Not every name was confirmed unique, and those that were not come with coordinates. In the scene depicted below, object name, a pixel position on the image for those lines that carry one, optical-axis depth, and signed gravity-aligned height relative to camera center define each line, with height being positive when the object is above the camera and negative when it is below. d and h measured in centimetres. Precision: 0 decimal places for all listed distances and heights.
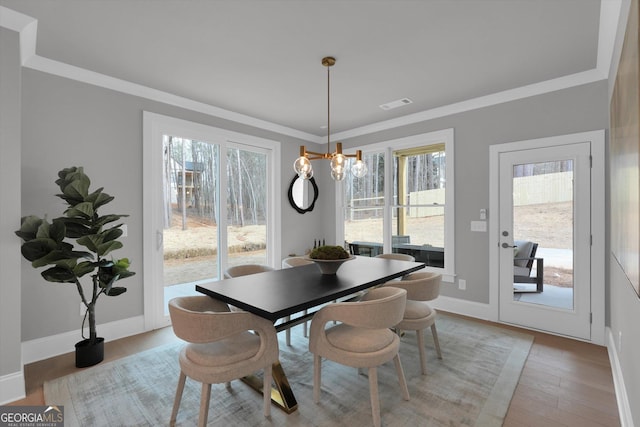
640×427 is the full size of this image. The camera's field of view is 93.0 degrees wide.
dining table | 180 -54
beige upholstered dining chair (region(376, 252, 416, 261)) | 357 -53
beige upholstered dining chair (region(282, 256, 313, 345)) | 330 -56
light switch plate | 372 -17
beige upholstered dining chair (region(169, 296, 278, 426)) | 164 -81
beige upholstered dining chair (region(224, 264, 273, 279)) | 281 -55
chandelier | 269 +45
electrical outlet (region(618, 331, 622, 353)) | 219 -94
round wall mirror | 507 +33
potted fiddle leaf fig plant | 228 -24
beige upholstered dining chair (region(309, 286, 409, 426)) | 183 -81
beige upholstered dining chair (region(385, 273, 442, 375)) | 242 -71
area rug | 192 -130
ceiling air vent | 379 +141
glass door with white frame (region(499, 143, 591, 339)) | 310 -28
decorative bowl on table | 247 -37
